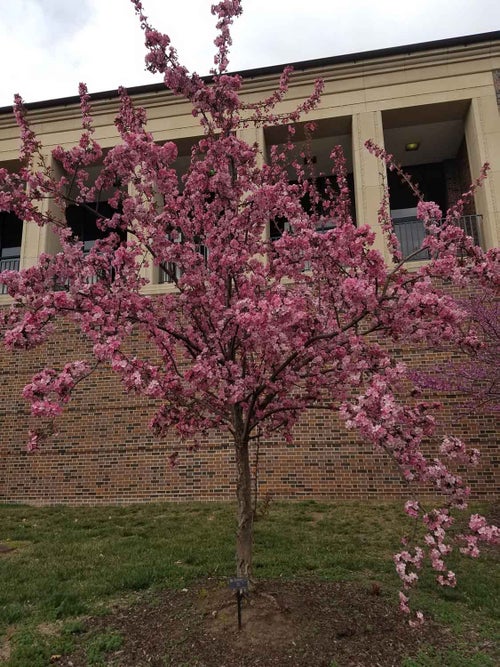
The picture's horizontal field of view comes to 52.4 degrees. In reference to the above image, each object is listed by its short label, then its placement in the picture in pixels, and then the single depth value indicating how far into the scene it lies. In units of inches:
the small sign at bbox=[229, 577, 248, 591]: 143.2
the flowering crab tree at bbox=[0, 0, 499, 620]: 137.1
